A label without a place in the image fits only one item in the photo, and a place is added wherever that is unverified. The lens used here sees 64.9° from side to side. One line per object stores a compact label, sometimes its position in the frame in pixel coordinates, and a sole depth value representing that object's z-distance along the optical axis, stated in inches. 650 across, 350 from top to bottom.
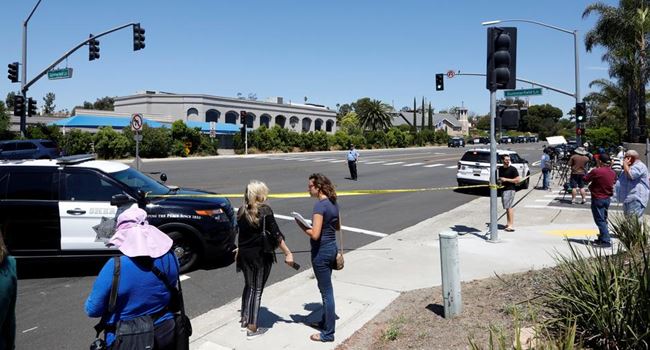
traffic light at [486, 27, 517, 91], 369.7
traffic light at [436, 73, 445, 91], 1476.4
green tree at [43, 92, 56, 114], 5344.5
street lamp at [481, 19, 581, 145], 1125.1
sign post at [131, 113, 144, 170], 721.6
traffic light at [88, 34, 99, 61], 994.1
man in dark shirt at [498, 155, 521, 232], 418.4
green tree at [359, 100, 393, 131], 3767.2
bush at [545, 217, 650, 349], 157.4
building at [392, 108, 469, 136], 5142.7
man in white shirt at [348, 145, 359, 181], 925.8
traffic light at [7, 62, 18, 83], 1082.6
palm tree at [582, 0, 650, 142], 1406.3
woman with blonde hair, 204.7
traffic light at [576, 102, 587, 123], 1086.4
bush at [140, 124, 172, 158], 1560.0
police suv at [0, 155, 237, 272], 279.1
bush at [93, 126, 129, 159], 1475.1
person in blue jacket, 122.4
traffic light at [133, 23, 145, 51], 970.1
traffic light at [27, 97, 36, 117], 1133.1
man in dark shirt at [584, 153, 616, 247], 346.9
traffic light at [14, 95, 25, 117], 1063.0
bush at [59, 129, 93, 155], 1462.8
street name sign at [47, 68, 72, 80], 1007.0
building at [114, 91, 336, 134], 2792.8
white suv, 735.7
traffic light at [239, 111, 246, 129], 1850.8
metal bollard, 211.6
